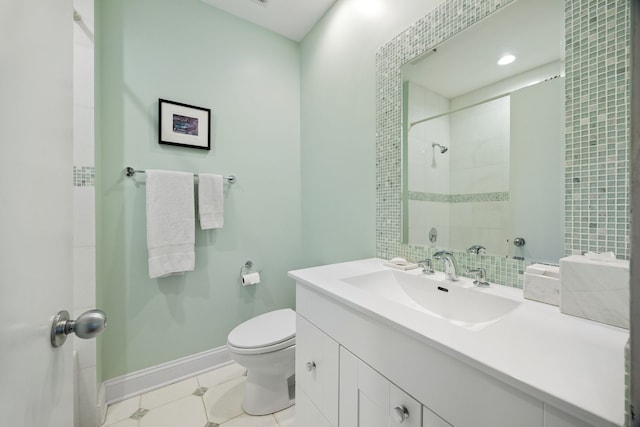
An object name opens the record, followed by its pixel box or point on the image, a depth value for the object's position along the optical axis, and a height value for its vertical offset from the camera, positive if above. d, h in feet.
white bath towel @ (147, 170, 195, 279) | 5.15 -0.21
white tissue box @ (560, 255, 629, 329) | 2.11 -0.66
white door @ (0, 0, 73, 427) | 1.18 +0.03
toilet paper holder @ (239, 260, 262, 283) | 6.39 -1.39
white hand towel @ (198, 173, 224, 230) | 5.68 +0.25
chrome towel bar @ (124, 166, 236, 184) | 5.08 +0.81
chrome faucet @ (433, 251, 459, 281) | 3.43 -0.72
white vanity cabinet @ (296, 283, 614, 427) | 1.63 -1.40
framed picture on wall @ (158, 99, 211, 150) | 5.42 +1.89
